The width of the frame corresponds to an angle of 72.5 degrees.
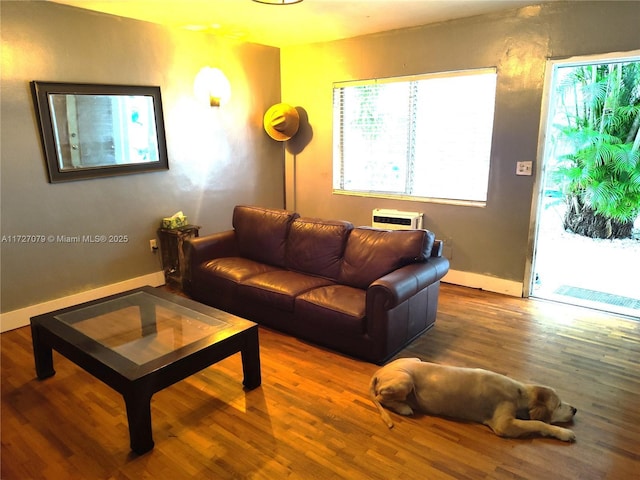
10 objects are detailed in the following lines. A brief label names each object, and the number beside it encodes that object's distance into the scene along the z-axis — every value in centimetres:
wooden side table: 423
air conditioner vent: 444
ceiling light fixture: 282
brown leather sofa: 282
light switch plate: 379
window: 412
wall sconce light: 448
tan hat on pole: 500
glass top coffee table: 204
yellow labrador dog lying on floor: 217
